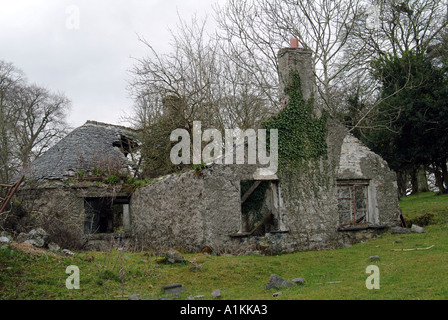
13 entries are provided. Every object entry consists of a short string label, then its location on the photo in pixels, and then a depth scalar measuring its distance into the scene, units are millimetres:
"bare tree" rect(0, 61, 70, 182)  26969
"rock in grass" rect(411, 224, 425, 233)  12703
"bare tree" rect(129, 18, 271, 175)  16844
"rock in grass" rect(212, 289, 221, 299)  6625
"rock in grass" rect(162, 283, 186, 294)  7051
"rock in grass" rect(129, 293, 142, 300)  6391
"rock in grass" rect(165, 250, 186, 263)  9156
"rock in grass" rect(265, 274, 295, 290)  7156
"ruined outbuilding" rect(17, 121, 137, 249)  16031
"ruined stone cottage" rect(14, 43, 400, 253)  10914
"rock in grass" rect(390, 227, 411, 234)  13000
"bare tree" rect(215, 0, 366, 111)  17750
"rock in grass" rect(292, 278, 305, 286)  7398
